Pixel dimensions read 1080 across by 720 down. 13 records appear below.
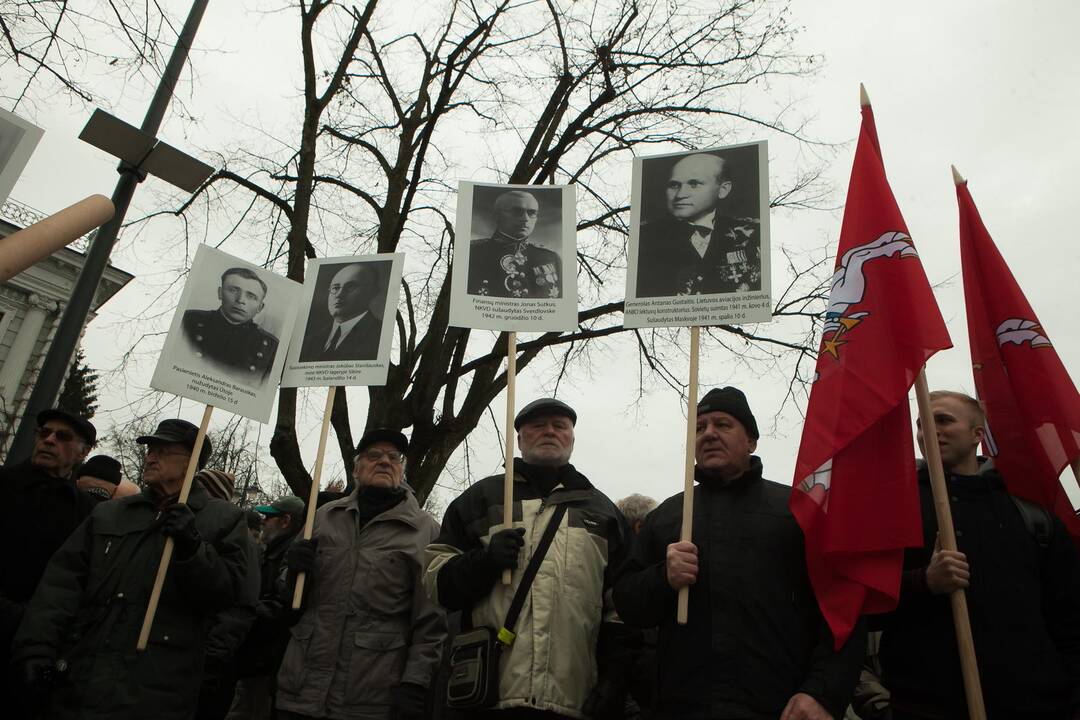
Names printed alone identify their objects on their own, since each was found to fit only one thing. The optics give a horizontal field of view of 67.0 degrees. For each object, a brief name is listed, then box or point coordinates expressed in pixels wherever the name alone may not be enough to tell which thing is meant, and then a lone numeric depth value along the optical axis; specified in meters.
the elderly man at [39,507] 3.94
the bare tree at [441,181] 10.20
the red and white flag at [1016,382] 3.34
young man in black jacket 2.75
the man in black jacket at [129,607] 3.42
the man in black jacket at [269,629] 4.45
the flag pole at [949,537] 2.61
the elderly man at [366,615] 3.72
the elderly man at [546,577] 3.13
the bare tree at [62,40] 4.00
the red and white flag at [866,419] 2.88
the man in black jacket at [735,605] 2.69
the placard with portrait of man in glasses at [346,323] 4.52
